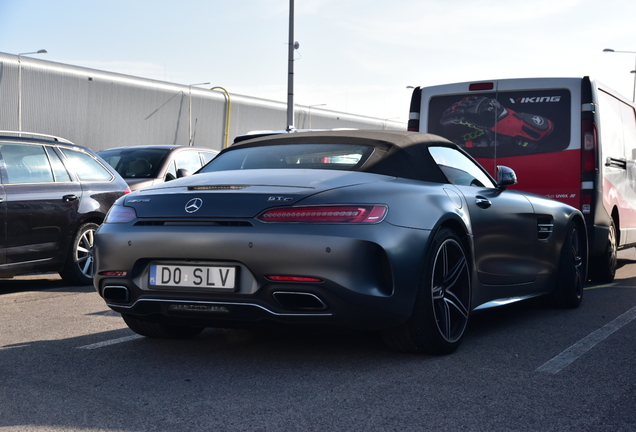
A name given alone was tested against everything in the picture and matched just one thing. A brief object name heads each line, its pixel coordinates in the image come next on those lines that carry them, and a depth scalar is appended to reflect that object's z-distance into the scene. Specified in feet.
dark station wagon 25.03
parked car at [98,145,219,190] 36.19
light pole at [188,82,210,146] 105.50
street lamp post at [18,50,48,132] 81.97
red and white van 27.91
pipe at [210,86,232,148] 111.04
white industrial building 83.61
